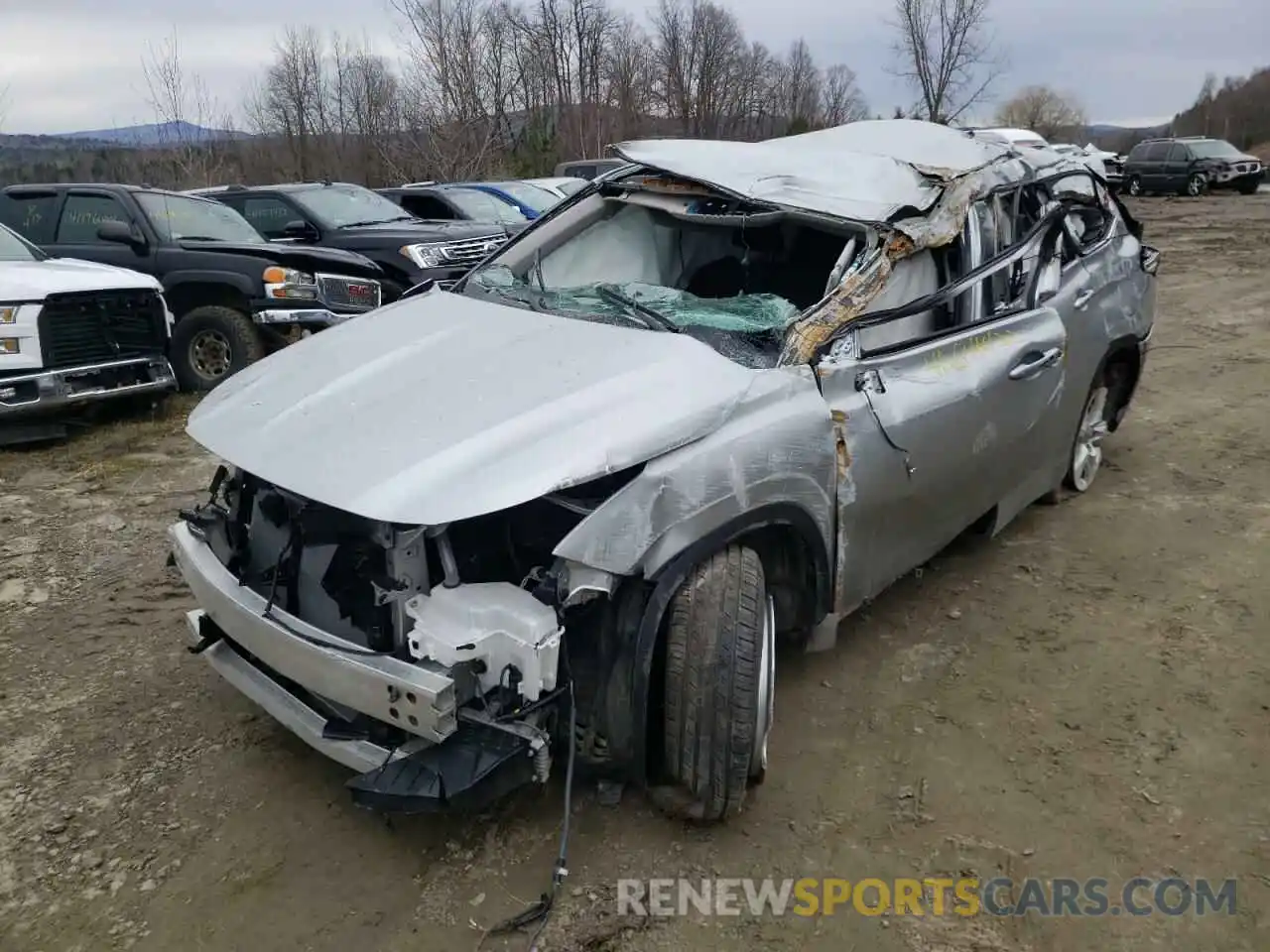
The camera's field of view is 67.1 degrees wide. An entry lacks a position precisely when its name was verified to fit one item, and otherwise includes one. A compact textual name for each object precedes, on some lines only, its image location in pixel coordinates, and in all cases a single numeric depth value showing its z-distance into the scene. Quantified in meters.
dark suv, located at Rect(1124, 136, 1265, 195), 25.77
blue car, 12.30
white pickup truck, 6.23
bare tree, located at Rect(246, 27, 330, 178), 33.62
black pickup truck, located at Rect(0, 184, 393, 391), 7.70
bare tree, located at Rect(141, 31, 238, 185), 21.88
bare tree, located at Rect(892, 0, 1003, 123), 38.97
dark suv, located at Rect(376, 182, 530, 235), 11.57
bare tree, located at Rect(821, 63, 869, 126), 53.99
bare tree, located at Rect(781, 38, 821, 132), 52.62
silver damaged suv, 2.40
